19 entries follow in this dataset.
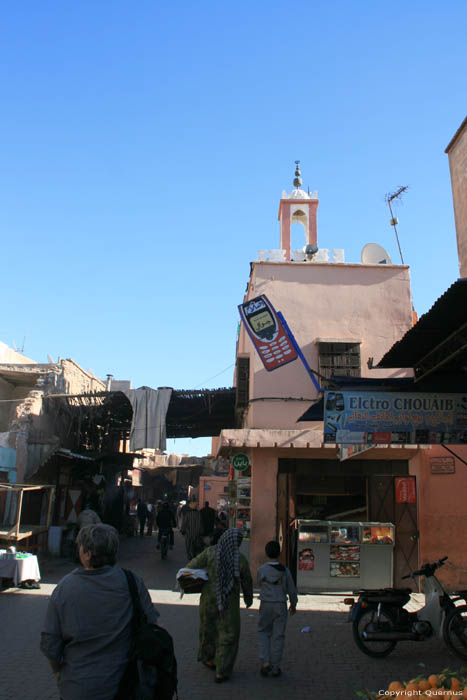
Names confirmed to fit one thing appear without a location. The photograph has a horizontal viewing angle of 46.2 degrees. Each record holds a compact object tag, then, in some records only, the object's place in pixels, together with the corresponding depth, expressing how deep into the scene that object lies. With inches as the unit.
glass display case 439.5
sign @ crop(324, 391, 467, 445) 259.6
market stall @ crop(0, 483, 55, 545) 440.5
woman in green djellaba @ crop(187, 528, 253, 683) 224.7
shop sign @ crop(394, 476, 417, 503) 468.4
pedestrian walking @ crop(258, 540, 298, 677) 231.3
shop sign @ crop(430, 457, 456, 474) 461.4
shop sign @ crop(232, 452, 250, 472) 497.5
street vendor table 394.6
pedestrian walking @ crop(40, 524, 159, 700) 106.9
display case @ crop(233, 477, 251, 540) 514.0
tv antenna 647.8
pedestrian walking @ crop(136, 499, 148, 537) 906.9
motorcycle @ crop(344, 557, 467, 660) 247.4
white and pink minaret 642.8
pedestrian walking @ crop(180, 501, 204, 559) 464.8
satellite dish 565.3
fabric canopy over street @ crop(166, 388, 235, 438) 650.8
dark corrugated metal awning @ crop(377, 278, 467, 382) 210.3
